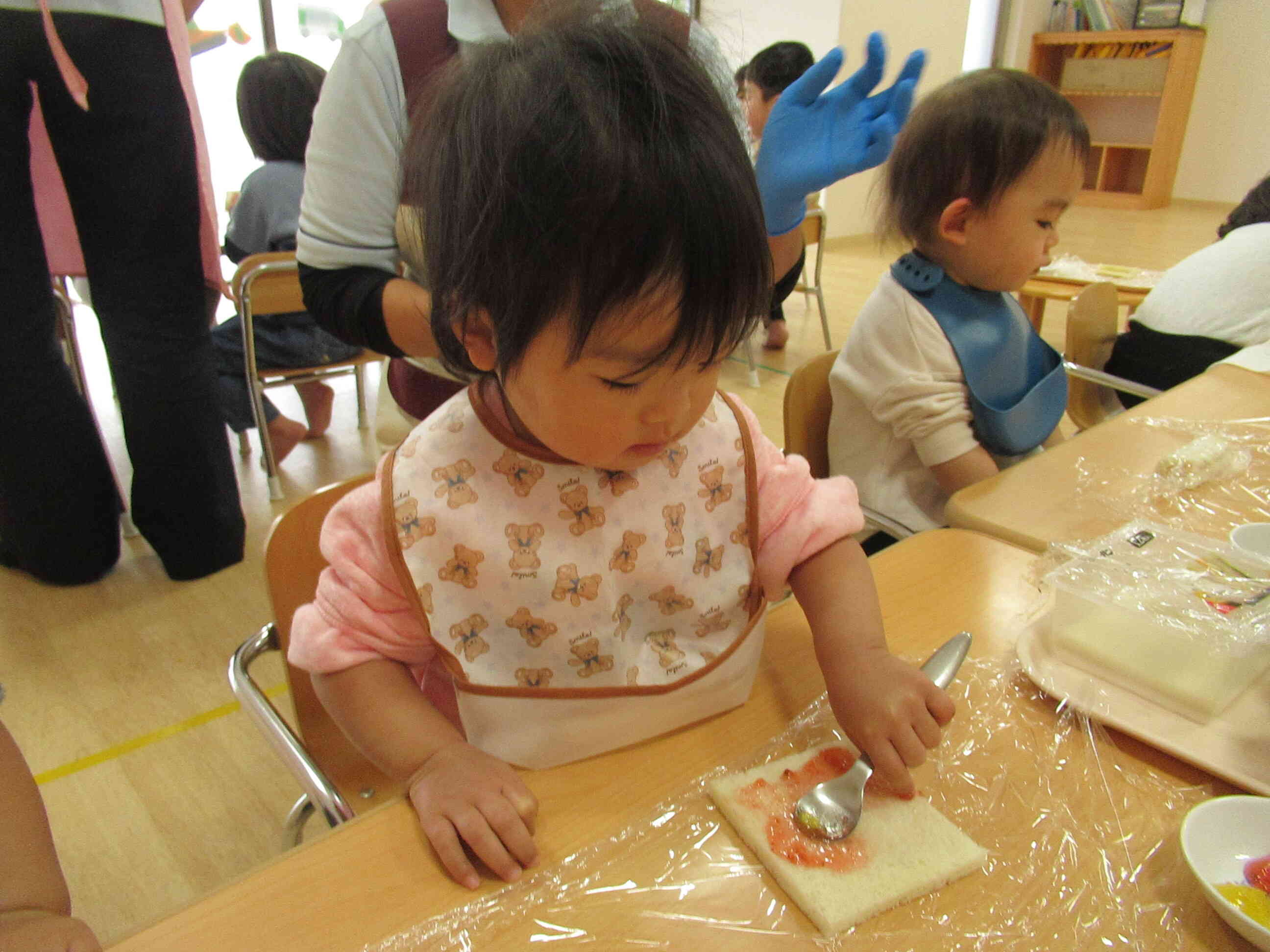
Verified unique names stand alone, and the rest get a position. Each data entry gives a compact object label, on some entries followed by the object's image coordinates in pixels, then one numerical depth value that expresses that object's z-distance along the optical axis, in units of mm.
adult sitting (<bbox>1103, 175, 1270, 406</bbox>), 1734
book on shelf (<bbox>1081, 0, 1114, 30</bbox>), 6324
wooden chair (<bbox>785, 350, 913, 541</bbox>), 1281
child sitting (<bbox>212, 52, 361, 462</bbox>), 2363
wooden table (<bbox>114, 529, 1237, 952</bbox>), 456
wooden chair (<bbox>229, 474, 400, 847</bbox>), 755
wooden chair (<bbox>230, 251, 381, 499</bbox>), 2031
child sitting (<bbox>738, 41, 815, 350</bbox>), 3281
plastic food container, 585
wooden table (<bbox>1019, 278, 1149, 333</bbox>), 2234
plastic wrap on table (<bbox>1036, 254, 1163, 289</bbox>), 2389
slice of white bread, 463
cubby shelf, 6129
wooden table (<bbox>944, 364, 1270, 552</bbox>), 855
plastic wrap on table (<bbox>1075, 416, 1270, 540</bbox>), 879
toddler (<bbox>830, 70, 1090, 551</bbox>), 1150
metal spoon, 508
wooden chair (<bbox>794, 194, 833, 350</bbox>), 3354
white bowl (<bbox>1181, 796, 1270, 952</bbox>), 470
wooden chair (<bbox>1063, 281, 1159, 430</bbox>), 1736
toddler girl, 506
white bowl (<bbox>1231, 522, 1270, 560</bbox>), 780
